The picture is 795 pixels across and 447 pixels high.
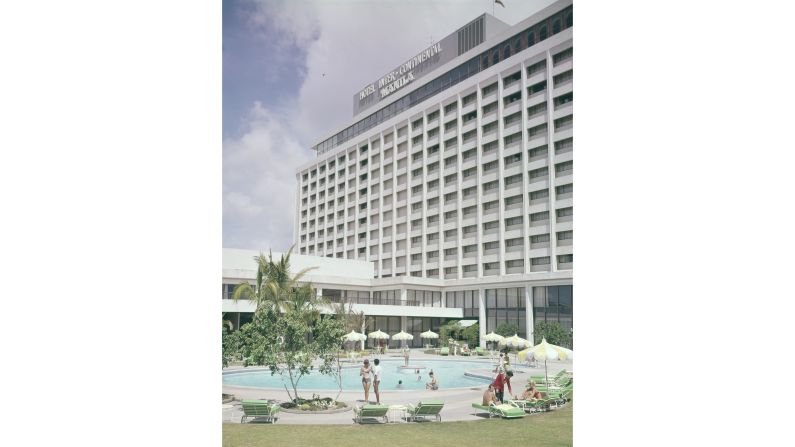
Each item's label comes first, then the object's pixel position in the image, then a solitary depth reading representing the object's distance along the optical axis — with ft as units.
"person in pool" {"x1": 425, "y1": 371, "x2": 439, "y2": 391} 54.22
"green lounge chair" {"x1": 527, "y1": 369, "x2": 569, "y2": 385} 52.79
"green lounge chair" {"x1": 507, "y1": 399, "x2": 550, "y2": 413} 42.06
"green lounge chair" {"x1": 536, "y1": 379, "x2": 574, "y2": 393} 45.69
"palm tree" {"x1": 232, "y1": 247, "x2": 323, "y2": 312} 57.28
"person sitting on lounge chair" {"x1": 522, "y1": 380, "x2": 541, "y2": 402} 43.09
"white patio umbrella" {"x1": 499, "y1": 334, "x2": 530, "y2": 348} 79.10
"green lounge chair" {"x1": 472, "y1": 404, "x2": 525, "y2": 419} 38.70
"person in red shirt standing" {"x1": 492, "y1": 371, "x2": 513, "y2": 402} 42.60
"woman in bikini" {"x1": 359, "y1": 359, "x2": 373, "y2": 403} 44.61
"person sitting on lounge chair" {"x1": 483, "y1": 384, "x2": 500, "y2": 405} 40.96
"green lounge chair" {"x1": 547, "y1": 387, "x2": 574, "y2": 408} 43.45
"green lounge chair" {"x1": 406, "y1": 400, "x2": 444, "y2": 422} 37.52
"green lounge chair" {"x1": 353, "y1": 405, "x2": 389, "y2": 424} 36.50
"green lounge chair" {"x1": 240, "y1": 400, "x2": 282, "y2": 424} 36.35
